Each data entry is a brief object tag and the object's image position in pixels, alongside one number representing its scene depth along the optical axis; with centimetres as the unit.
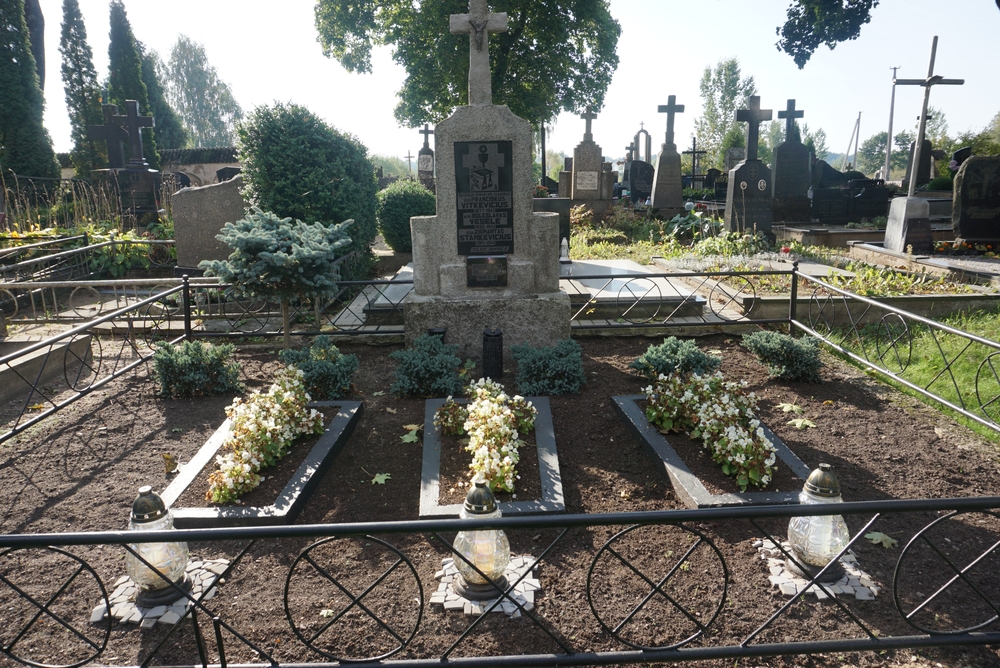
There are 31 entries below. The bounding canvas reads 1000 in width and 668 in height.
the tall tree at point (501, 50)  2286
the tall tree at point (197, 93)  6538
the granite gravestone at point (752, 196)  1474
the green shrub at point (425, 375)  615
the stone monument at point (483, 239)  726
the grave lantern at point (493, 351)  668
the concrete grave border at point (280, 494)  407
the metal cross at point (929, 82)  1164
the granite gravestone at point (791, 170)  1959
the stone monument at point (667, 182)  2097
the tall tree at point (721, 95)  5847
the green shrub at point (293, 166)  988
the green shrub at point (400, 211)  1456
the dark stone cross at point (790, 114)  2108
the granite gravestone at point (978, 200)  1195
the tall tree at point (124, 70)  3728
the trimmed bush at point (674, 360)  611
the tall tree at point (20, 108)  2338
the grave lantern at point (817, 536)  336
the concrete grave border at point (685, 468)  410
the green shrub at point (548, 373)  620
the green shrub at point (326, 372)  607
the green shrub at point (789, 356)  650
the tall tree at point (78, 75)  3606
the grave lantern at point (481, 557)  323
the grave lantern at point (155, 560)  317
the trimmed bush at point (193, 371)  635
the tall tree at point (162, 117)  4275
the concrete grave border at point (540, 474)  413
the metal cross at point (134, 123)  1948
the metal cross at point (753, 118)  1602
